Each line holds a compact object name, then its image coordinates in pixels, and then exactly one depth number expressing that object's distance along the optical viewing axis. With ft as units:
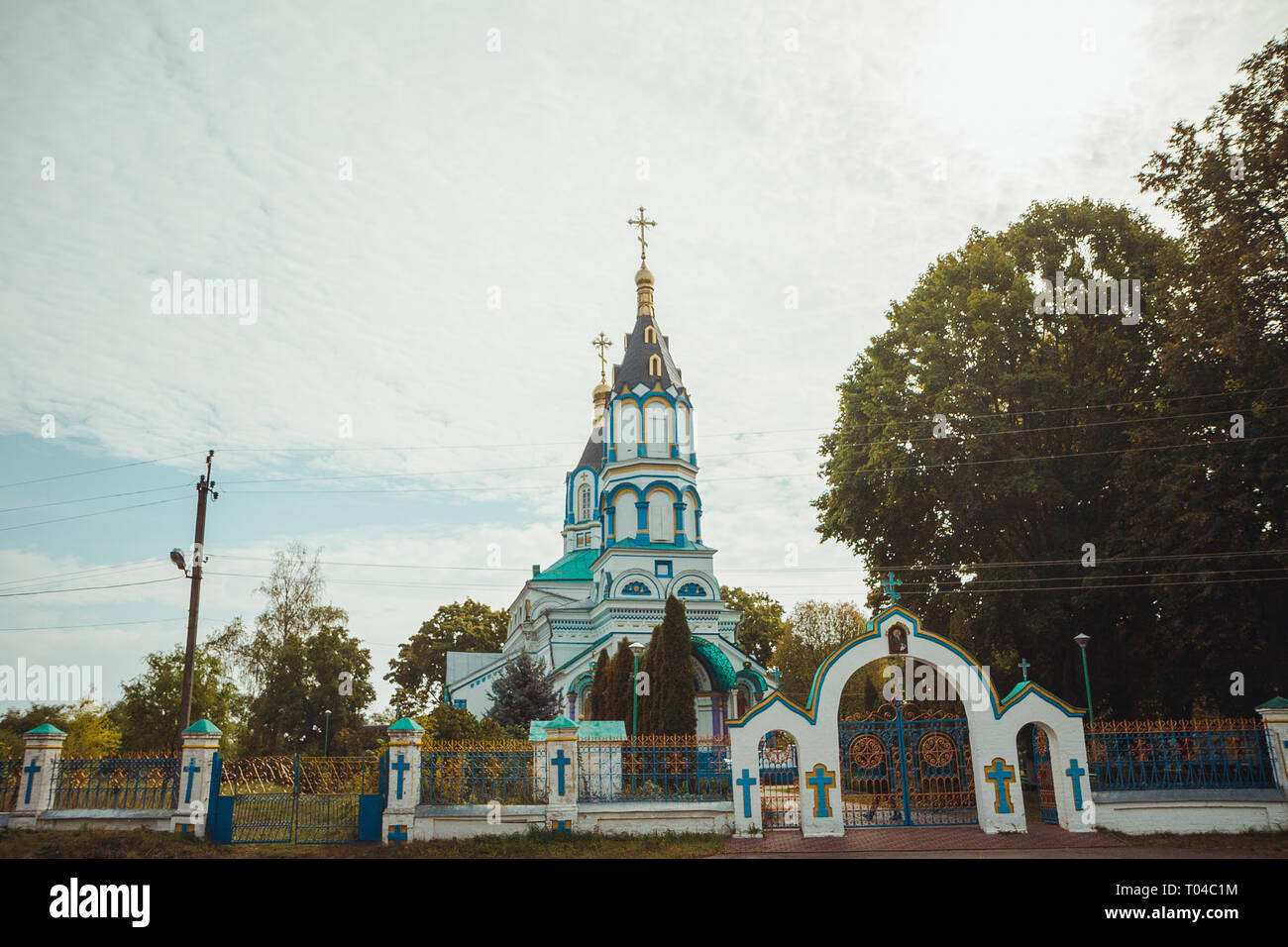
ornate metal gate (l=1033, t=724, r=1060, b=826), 47.19
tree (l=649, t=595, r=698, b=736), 63.93
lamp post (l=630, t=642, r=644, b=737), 63.40
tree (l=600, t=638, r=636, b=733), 74.90
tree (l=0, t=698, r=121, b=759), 99.86
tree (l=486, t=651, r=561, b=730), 80.89
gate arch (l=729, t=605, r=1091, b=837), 43.68
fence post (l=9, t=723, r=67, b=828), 43.60
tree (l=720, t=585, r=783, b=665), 169.48
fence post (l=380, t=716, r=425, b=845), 41.37
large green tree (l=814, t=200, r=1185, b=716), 62.80
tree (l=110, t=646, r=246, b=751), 99.81
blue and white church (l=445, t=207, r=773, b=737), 99.96
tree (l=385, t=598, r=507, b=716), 166.40
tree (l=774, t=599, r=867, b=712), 141.18
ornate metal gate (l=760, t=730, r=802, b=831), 45.85
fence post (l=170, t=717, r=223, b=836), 41.81
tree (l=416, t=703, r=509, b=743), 58.34
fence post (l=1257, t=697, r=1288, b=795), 42.34
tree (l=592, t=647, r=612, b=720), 79.15
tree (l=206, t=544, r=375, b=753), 103.71
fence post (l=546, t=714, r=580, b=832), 42.27
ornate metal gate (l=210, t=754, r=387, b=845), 41.65
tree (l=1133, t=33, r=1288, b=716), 51.13
